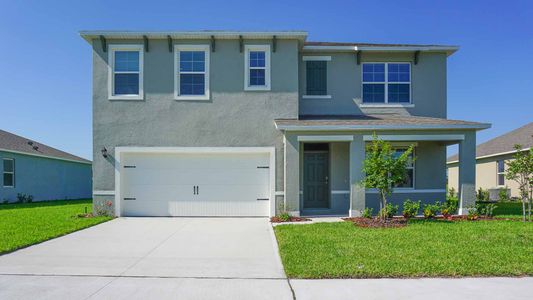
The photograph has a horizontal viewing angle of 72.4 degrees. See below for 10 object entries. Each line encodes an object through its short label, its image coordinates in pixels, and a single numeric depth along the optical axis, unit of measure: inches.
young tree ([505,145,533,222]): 451.5
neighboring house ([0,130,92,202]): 815.1
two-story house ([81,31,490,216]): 516.7
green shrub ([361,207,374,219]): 458.0
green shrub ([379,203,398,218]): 433.1
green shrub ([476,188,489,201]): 807.0
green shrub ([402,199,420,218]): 453.1
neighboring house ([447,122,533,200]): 863.1
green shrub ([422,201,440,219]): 465.4
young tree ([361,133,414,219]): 417.4
